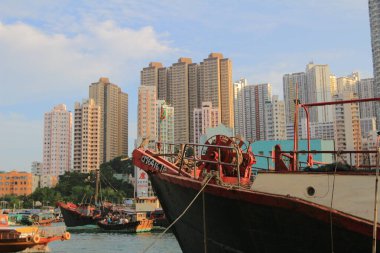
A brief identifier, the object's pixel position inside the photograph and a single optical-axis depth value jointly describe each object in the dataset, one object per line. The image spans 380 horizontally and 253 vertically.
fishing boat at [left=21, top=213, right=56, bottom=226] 53.66
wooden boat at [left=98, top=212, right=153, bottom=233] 44.42
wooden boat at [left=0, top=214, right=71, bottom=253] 23.58
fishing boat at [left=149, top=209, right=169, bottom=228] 48.25
